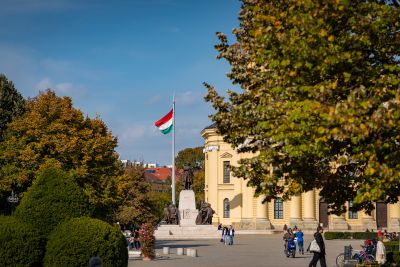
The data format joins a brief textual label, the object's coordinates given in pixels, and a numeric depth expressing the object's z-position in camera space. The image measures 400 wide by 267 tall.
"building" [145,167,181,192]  179.30
